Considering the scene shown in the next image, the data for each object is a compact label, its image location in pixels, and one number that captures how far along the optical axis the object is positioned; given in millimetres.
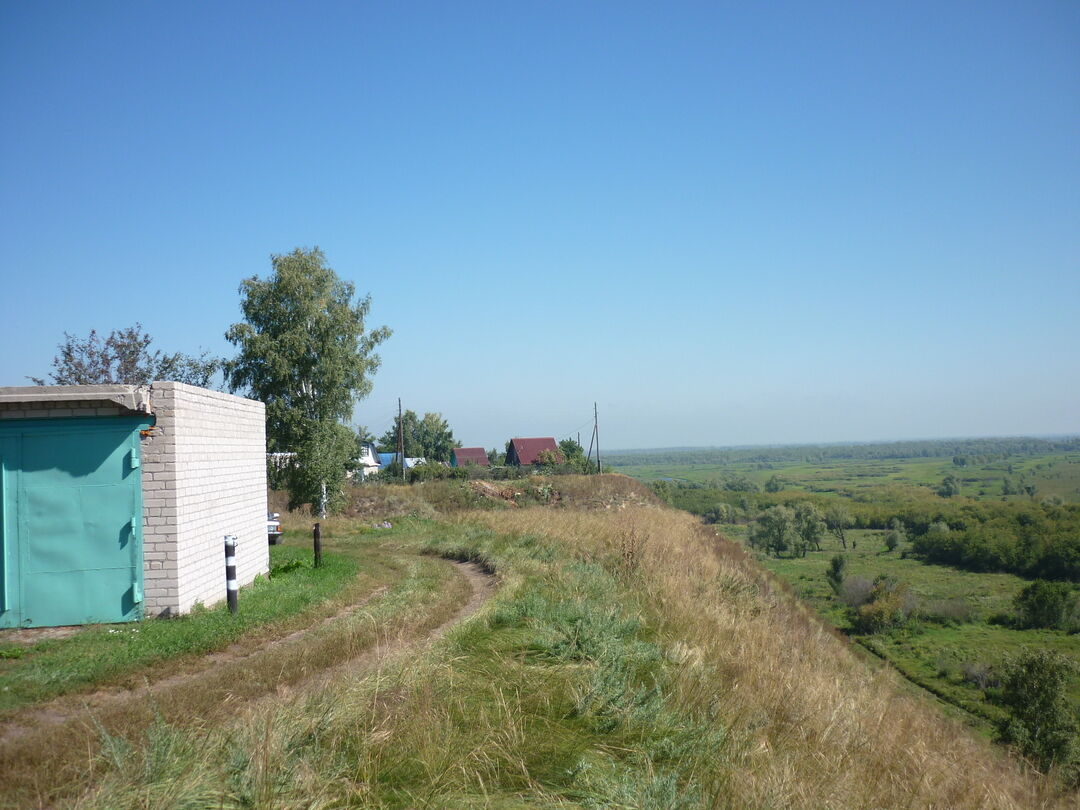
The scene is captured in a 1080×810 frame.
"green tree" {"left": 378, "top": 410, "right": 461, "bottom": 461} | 86062
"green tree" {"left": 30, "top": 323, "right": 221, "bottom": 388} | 29766
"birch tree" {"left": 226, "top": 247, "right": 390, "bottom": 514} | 30938
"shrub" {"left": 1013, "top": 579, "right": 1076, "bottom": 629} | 41625
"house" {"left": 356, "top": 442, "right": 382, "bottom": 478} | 67812
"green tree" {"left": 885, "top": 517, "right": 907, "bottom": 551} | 70125
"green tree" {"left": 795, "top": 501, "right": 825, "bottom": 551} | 68750
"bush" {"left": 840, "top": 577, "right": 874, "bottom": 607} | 44469
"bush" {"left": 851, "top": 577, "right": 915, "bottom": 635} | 39062
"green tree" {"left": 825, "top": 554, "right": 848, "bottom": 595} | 47444
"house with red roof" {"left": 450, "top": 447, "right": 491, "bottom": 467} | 89250
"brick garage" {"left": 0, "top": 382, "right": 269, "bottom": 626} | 8922
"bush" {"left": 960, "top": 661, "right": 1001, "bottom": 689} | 28067
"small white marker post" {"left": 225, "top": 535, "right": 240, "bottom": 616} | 9633
